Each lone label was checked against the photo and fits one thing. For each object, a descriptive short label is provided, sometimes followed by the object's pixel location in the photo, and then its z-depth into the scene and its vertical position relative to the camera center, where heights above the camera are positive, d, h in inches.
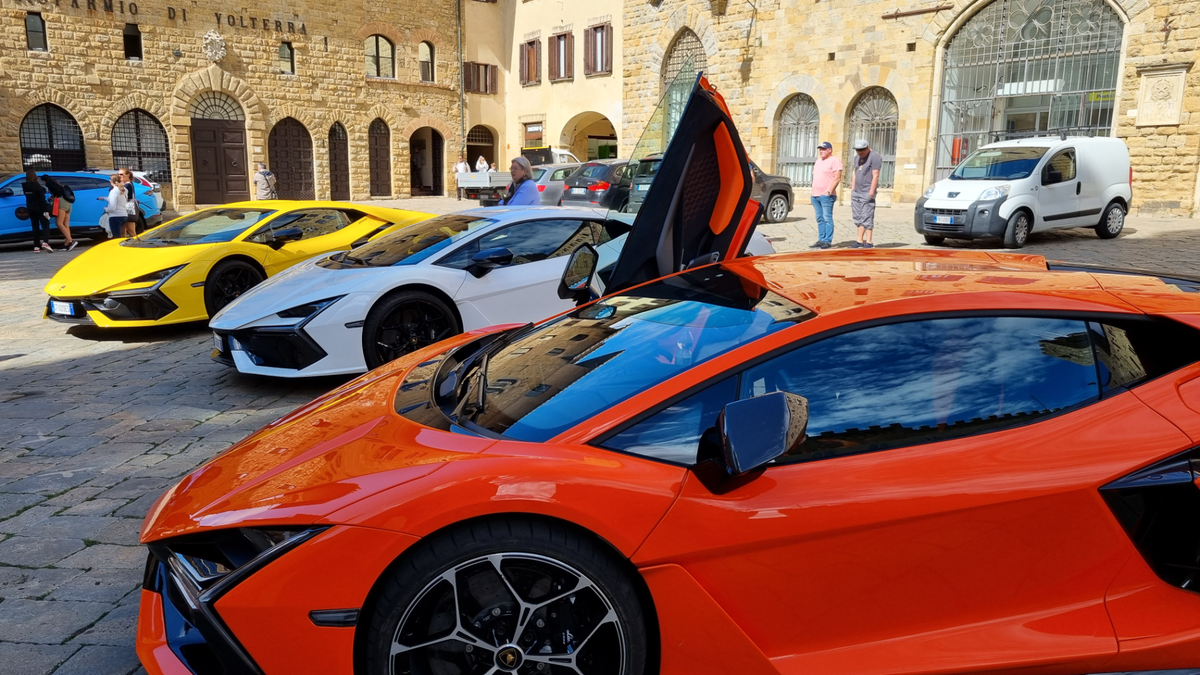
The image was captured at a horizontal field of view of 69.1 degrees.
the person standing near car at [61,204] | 622.2 -18.7
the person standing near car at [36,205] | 597.5 -18.8
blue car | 622.8 -22.6
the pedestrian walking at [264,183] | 912.3 -4.1
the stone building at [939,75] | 740.0 +107.9
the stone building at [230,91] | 1016.9 +113.1
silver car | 774.5 +2.1
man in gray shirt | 489.7 -2.0
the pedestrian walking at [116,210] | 609.9 -22.0
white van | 534.0 -3.6
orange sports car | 83.2 -33.0
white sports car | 232.8 -31.6
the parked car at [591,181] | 700.7 +1.4
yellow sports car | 313.4 -30.1
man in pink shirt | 516.7 +0.6
